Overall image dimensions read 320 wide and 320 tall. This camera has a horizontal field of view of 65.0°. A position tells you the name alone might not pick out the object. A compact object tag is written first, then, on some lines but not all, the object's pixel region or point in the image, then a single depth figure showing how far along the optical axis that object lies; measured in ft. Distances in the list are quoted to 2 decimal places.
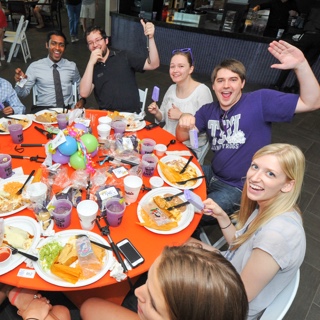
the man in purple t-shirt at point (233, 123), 6.33
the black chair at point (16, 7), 24.49
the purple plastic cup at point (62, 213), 4.20
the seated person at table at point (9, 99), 8.50
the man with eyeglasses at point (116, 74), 9.01
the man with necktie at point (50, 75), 9.57
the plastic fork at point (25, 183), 4.80
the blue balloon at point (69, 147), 5.33
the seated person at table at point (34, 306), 4.12
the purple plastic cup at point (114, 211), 4.32
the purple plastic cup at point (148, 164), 5.57
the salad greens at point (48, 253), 3.77
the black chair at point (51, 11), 27.86
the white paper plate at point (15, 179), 4.99
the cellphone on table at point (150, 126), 7.42
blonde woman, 3.62
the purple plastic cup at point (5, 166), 5.05
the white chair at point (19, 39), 18.49
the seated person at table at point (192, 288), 2.44
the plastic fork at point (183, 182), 5.59
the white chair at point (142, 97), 9.89
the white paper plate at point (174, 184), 5.51
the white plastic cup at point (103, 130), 6.42
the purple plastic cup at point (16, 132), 6.06
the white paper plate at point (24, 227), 3.82
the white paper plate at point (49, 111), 7.00
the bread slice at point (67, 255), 3.82
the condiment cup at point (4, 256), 3.68
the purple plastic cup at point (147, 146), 6.17
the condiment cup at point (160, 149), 6.40
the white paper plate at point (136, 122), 7.24
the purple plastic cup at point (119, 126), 6.90
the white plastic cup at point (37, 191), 4.47
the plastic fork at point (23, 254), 3.78
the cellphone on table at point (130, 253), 3.92
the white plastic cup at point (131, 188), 4.86
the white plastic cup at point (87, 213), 4.20
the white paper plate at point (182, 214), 4.52
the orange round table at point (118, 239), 3.60
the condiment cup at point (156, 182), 5.40
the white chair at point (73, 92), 9.89
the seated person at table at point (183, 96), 7.76
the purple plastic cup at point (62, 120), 6.84
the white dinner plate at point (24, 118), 6.73
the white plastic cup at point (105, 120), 6.98
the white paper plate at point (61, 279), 3.60
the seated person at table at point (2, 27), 18.74
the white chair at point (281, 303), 3.47
